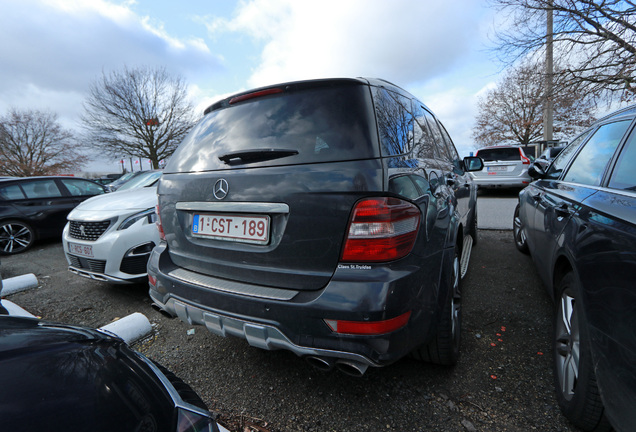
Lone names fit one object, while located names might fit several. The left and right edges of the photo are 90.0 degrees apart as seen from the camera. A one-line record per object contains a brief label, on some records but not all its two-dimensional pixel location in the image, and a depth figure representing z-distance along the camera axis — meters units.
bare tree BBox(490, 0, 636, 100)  10.55
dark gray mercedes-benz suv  1.41
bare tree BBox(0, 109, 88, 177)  27.52
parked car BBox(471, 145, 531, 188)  9.63
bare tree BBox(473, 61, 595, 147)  26.38
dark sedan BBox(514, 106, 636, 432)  1.14
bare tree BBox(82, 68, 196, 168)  22.28
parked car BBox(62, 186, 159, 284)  3.24
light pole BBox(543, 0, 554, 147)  11.27
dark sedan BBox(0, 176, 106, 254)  6.12
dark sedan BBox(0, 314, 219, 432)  0.87
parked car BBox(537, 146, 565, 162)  11.20
